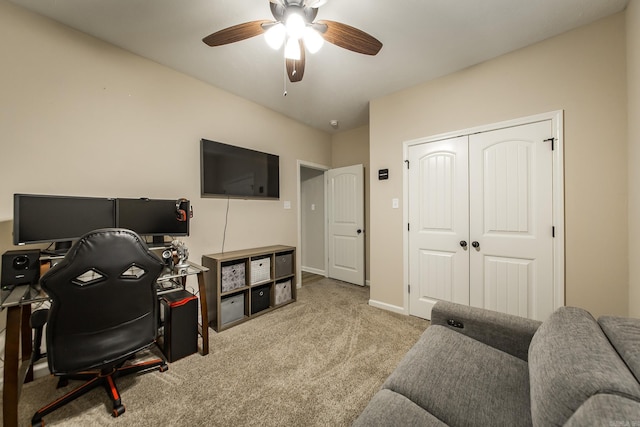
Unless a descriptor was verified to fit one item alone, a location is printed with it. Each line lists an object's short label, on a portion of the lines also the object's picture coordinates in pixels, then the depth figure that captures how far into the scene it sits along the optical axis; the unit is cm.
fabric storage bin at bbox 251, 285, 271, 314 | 283
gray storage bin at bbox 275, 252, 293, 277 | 309
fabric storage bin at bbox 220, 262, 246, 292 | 255
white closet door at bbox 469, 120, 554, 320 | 209
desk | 127
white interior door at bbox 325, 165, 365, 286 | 401
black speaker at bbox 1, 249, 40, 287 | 151
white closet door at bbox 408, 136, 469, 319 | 250
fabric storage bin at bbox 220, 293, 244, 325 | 253
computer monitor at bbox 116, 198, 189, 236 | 204
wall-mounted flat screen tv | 274
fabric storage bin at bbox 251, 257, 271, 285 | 281
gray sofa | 64
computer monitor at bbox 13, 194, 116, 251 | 159
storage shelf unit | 253
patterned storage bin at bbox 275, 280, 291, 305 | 310
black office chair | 126
